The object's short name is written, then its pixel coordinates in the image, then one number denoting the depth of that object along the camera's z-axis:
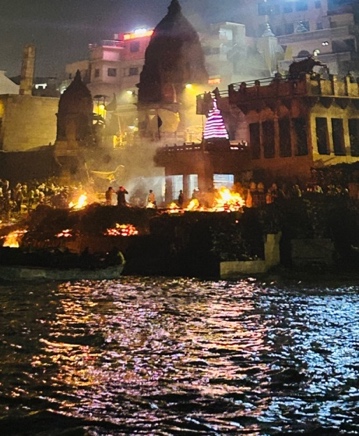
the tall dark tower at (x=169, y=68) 54.41
